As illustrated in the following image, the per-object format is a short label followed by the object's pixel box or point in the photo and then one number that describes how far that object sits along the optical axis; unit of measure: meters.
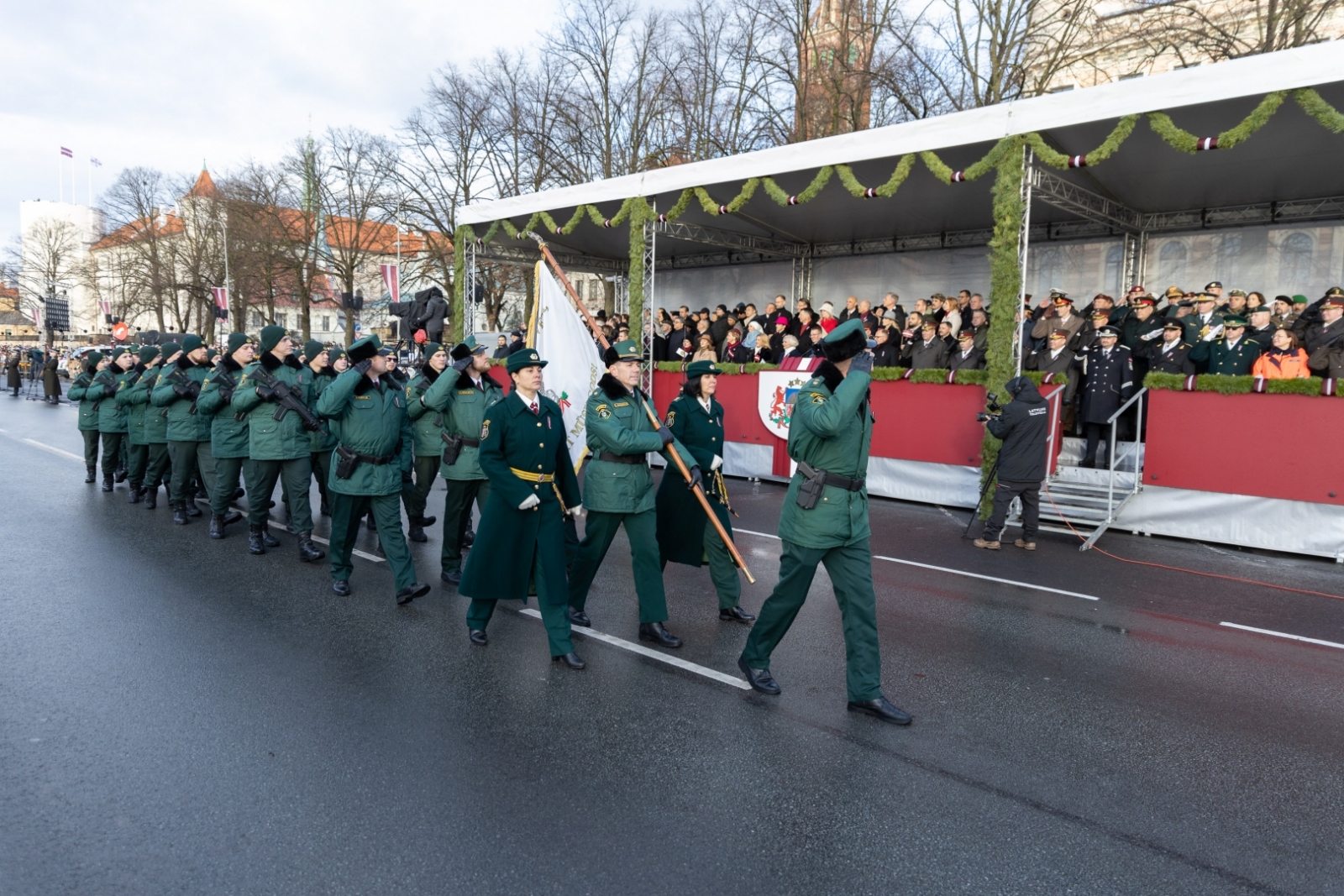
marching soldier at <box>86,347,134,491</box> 11.26
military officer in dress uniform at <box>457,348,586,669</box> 5.09
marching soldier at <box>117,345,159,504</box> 10.23
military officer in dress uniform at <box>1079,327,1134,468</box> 10.02
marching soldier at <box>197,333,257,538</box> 8.21
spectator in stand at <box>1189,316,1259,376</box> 9.40
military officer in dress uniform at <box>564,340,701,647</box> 5.34
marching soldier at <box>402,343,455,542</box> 7.65
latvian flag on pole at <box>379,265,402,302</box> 18.19
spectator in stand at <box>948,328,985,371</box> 10.96
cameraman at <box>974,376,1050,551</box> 8.74
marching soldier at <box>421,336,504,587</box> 7.06
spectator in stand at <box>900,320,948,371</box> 11.56
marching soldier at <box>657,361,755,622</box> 5.97
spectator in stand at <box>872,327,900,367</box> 12.30
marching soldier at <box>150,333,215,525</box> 9.22
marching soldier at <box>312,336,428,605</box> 6.24
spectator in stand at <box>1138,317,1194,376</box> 9.88
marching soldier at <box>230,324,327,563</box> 7.56
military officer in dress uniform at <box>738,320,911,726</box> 4.28
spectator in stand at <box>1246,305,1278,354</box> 9.61
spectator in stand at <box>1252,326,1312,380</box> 8.70
